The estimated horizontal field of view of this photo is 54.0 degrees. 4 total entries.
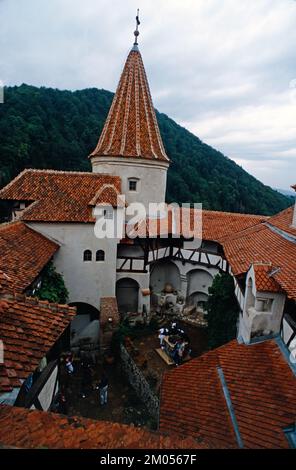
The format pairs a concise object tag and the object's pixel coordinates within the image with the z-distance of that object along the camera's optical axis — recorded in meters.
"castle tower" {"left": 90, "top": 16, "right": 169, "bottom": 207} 18.78
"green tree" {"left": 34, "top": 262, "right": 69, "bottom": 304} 12.76
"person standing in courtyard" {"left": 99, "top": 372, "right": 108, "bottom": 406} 12.57
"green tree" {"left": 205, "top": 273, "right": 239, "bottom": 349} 12.88
